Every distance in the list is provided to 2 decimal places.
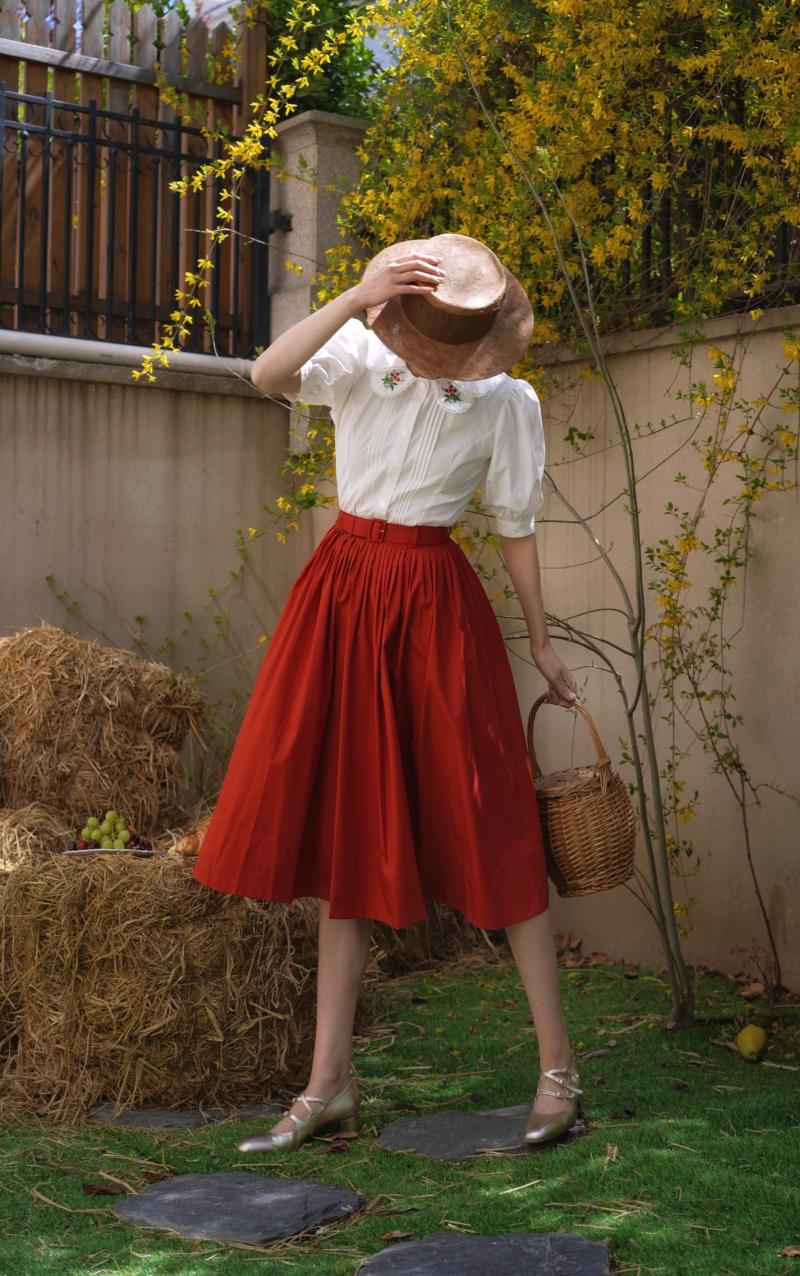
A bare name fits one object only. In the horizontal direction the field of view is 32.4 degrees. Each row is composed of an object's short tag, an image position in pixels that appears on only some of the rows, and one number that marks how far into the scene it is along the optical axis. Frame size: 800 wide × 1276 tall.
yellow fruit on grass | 3.45
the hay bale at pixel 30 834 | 3.52
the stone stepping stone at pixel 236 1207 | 2.48
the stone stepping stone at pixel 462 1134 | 2.92
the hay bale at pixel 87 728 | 3.98
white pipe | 4.64
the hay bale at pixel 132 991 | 3.25
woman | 2.88
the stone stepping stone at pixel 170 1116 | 3.15
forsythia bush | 3.65
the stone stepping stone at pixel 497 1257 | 2.21
